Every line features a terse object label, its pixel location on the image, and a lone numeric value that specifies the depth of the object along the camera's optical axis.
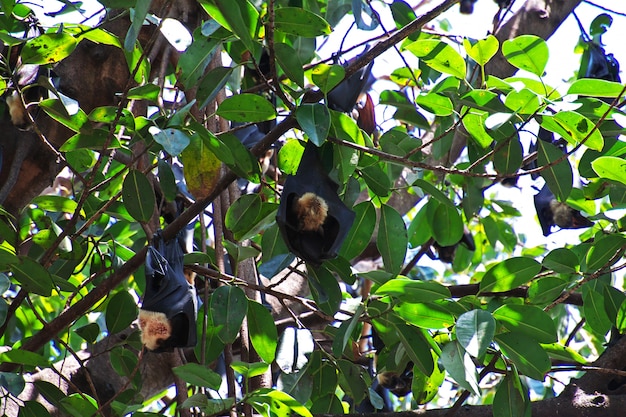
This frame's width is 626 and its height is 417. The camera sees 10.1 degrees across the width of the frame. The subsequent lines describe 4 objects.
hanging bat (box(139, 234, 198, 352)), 6.85
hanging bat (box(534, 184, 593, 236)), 7.32
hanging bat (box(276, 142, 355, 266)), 6.76
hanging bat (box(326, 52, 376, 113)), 6.83
